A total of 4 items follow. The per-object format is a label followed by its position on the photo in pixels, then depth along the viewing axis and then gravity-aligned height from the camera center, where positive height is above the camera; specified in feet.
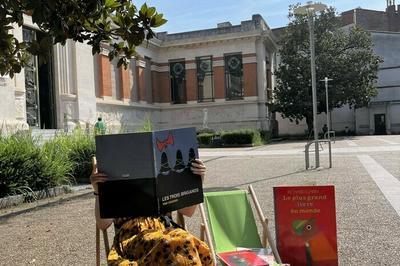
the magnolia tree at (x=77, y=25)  10.37 +2.57
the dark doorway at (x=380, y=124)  173.78 -1.65
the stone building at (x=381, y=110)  174.70 +3.73
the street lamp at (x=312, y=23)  55.83 +11.49
